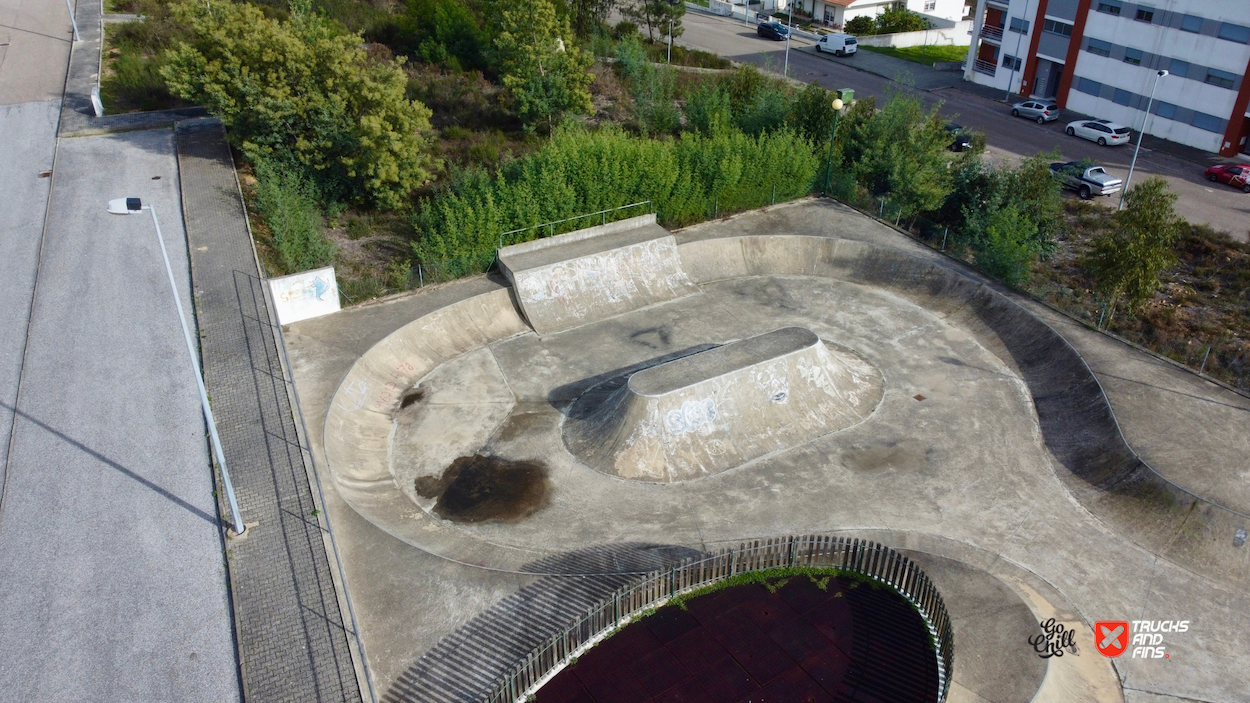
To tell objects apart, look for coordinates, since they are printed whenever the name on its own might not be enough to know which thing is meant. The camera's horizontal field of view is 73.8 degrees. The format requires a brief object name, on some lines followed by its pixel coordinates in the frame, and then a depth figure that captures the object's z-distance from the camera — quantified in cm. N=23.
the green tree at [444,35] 4078
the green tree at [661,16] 4738
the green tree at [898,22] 5566
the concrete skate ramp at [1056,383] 1694
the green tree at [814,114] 3362
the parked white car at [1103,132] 3848
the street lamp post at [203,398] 1291
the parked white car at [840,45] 5184
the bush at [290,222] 2497
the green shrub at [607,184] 2605
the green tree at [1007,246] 2523
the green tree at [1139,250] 2294
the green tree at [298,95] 2698
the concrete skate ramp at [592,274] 2509
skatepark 1481
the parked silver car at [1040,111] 4147
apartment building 3656
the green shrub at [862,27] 5566
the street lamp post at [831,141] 2796
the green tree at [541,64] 3288
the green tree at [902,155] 2922
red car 3419
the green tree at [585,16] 4612
